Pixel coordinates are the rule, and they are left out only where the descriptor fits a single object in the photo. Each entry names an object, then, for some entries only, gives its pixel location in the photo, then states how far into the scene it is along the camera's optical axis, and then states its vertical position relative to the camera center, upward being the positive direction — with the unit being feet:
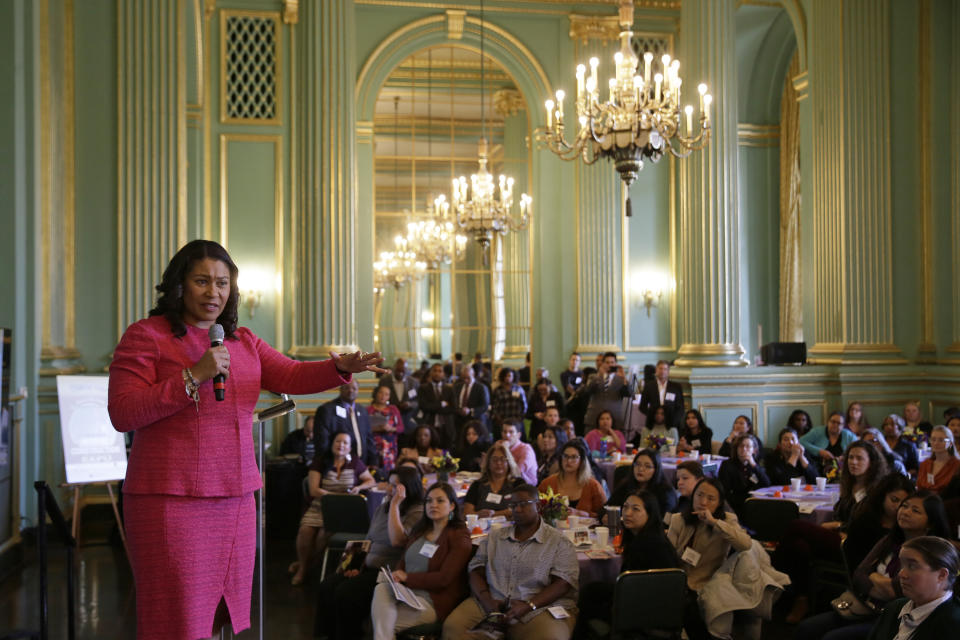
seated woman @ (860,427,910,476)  22.95 -3.27
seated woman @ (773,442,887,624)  20.76 -4.59
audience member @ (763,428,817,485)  26.35 -3.84
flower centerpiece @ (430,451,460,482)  27.35 -3.93
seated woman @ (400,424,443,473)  30.83 -3.82
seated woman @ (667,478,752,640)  18.16 -4.09
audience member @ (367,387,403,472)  31.68 -3.15
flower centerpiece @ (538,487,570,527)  20.02 -3.79
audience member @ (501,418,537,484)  26.81 -3.56
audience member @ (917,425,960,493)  23.59 -3.50
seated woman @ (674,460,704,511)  20.13 -3.18
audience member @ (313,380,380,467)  27.53 -2.78
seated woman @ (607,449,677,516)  20.53 -3.53
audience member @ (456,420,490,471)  29.63 -3.64
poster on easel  23.99 -2.59
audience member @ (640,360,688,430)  34.45 -2.61
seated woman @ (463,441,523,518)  22.70 -3.77
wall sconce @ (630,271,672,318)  49.29 +2.08
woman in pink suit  7.07 -0.93
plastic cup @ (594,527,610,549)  19.08 -4.19
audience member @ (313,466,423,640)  18.42 -4.68
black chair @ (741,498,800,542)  21.95 -4.42
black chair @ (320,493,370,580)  22.86 -4.41
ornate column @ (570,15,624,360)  48.73 +4.66
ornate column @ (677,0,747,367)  37.32 +4.45
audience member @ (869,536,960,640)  11.85 -3.32
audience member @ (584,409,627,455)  32.17 -3.66
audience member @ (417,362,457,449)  39.42 -3.16
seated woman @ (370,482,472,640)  17.31 -4.49
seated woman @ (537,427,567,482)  25.82 -3.53
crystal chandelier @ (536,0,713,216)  27.43 +6.19
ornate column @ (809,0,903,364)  37.04 +5.14
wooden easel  24.84 -4.63
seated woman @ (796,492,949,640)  15.65 -4.05
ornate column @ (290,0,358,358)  37.47 +4.71
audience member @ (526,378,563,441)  37.19 -2.93
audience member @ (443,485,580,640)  16.61 -4.50
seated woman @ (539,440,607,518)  23.16 -3.75
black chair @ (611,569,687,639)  15.39 -4.51
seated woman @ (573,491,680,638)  17.22 -4.07
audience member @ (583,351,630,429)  36.50 -2.61
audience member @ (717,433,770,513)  25.30 -3.96
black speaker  37.42 -1.08
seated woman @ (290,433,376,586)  24.79 -4.13
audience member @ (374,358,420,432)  39.11 -2.61
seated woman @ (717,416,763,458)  29.58 -3.15
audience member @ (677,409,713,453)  33.01 -3.71
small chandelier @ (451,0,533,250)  45.21 +5.78
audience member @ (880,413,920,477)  27.04 -3.69
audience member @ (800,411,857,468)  29.88 -3.75
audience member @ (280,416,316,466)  32.27 -3.98
